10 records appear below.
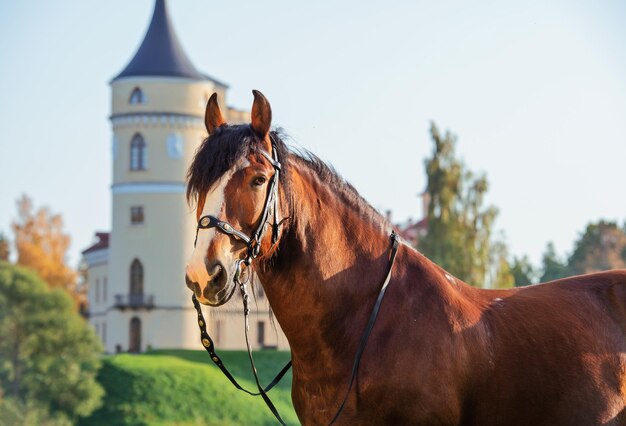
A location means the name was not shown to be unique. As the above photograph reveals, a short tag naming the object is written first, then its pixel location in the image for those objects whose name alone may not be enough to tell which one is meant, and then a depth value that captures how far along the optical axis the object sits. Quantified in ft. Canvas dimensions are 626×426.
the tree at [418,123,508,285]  173.68
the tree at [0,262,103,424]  166.71
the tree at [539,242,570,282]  281.33
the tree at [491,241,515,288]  170.30
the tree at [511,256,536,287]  182.60
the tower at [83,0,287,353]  237.45
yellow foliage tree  287.28
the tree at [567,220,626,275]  277.64
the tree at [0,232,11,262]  289.74
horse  19.99
